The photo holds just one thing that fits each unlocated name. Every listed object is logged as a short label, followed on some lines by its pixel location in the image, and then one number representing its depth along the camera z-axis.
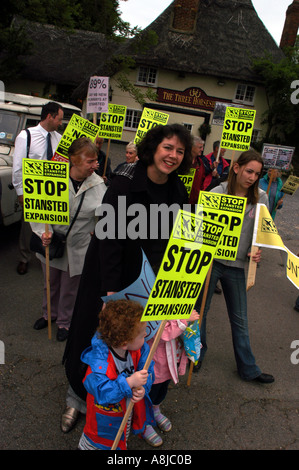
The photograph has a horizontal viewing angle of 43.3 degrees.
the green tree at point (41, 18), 8.32
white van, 5.39
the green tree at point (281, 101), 21.53
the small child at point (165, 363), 2.55
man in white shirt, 4.58
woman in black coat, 2.37
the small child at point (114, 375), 2.08
